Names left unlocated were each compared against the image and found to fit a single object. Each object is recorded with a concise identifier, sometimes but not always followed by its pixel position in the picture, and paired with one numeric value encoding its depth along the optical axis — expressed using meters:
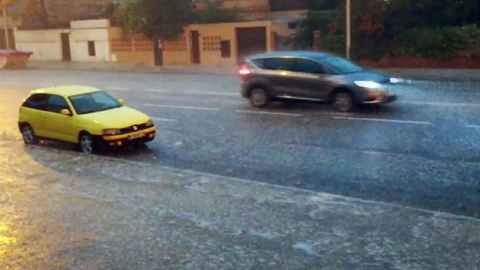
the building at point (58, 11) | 58.53
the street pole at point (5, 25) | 57.32
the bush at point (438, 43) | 33.75
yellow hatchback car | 17.42
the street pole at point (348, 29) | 35.69
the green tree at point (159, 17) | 42.91
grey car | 21.14
